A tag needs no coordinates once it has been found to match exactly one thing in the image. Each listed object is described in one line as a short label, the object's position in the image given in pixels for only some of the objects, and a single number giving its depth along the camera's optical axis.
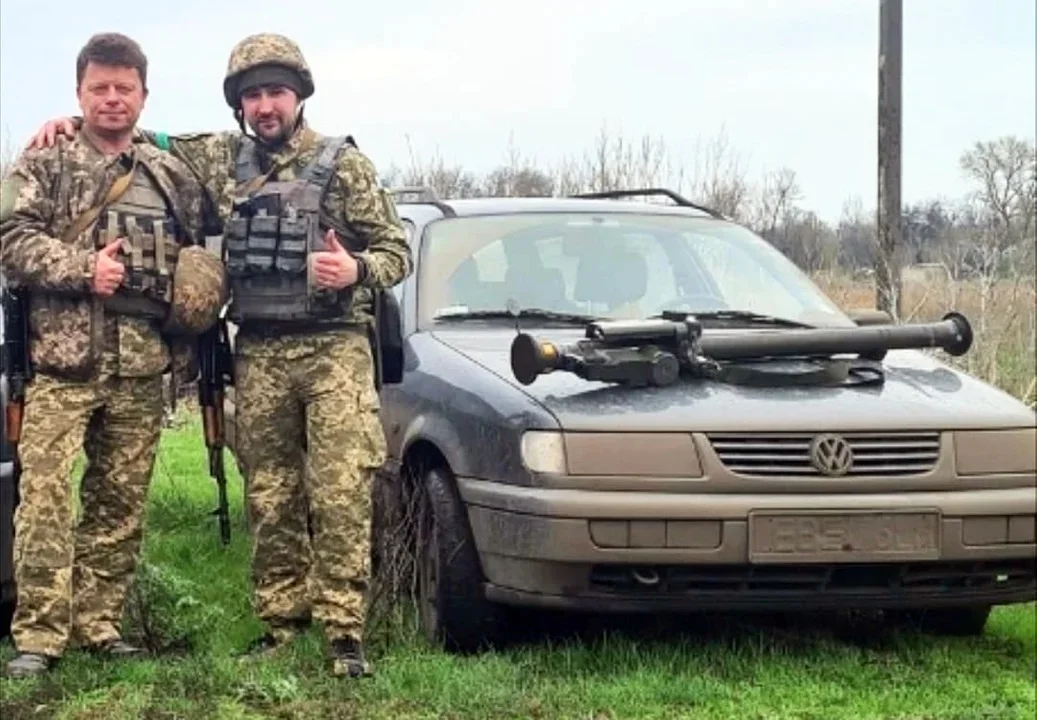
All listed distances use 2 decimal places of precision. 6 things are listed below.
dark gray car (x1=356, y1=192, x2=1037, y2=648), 4.08
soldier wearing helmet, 4.34
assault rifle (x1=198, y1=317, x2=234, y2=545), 4.73
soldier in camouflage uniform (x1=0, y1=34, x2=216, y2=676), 4.24
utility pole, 10.19
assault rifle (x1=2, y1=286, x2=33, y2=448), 4.32
